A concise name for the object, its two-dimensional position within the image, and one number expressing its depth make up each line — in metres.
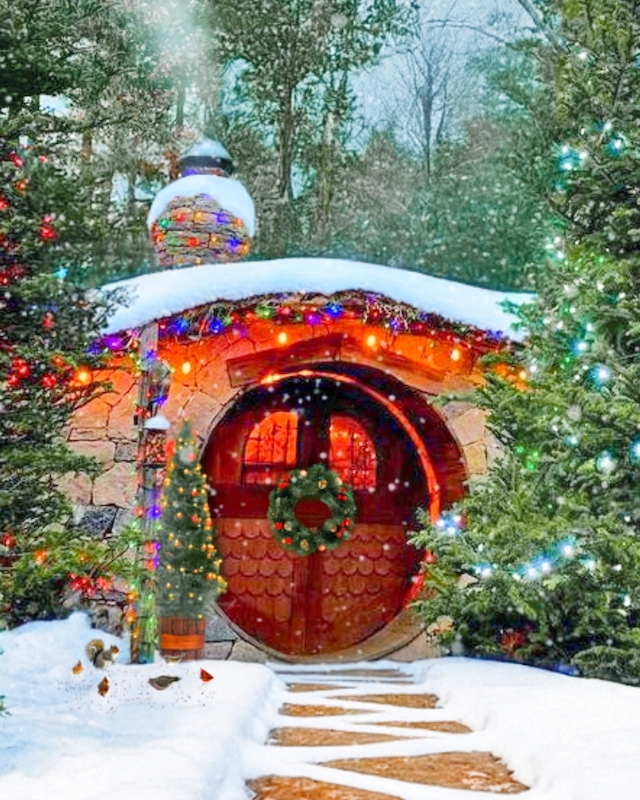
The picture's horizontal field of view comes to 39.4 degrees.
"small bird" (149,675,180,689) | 4.89
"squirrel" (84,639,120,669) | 5.43
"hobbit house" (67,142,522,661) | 7.69
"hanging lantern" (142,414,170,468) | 6.59
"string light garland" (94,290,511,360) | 7.66
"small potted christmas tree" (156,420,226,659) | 7.04
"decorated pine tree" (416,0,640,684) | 5.41
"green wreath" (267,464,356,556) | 9.44
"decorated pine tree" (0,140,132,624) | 4.13
